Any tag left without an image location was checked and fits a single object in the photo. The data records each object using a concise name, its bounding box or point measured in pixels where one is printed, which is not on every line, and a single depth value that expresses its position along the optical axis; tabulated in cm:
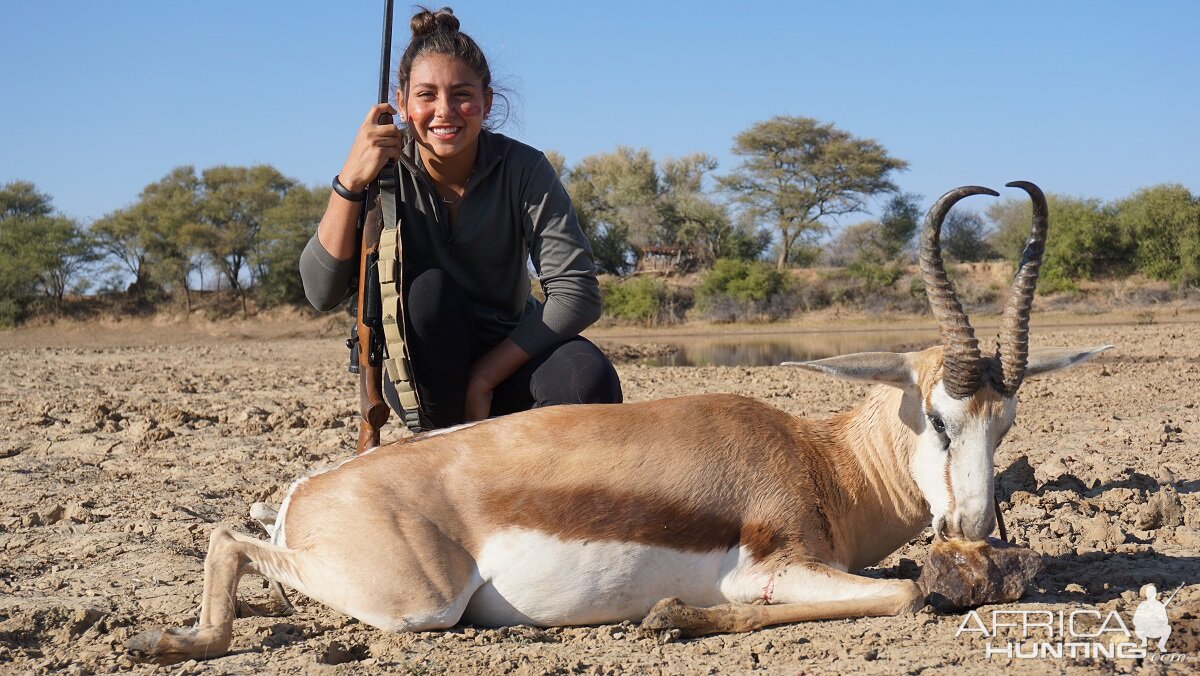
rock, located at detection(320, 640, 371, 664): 365
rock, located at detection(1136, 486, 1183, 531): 539
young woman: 493
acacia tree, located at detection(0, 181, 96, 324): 3884
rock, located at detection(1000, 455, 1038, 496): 621
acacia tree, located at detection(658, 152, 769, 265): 5238
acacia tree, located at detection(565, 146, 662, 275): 5212
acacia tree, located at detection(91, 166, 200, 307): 4262
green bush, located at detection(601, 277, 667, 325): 3925
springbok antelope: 380
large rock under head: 391
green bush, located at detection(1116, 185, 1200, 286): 3906
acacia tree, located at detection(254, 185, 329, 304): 4141
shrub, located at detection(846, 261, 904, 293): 4112
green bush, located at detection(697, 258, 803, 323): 3938
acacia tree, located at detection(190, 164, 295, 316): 4419
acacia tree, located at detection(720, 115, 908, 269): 5272
